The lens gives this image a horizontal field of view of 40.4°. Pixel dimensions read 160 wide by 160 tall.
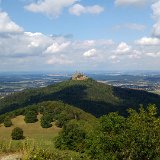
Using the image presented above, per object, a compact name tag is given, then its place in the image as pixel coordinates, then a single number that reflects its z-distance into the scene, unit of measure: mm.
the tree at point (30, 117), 88434
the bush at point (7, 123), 88026
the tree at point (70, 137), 59829
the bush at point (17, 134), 76359
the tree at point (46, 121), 84795
